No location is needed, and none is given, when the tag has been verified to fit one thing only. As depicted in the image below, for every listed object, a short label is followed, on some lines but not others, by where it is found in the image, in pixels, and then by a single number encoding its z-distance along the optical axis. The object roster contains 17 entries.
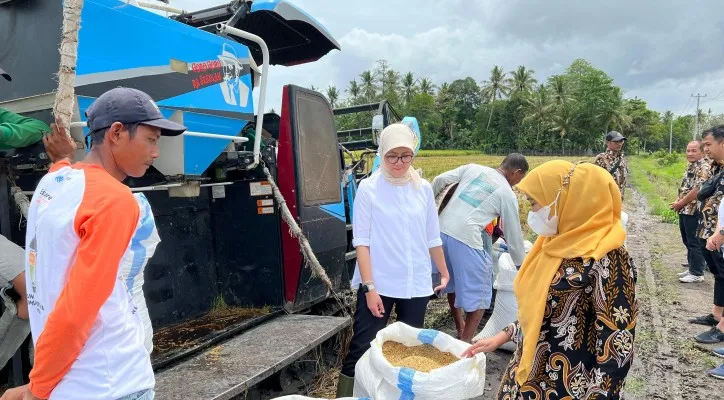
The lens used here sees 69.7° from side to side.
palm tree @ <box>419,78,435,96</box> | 75.94
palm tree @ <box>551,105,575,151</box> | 62.32
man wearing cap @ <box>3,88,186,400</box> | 1.35
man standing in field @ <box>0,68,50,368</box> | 2.43
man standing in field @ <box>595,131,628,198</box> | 8.69
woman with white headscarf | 3.12
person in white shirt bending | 4.37
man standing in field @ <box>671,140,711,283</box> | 6.71
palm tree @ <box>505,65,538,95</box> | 73.88
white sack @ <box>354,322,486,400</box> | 2.53
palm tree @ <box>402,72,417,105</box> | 74.69
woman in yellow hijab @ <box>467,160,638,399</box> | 2.03
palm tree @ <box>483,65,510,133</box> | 74.75
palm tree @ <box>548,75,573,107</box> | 66.51
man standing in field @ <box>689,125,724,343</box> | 4.83
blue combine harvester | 2.65
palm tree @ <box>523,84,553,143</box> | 64.19
